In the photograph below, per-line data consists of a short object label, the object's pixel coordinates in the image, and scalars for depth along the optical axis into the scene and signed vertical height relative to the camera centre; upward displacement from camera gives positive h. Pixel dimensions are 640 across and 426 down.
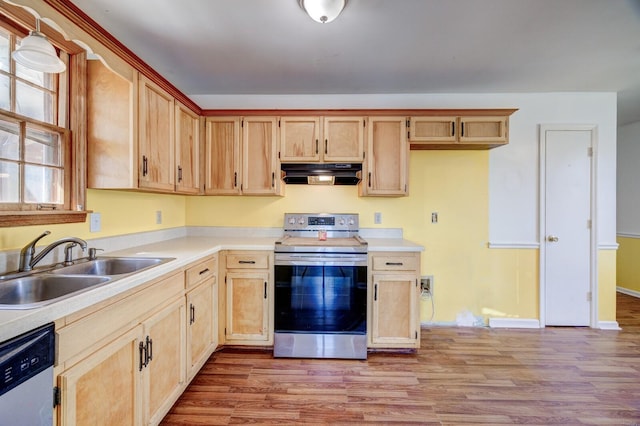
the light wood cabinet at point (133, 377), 1.08 -0.76
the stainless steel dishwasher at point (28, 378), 0.81 -0.51
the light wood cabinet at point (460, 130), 2.67 +0.79
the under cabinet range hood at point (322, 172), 2.71 +0.39
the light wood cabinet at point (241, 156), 2.73 +0.54
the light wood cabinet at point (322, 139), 2.70 +0.70
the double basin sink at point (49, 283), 1.29 -0.35
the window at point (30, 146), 1.40 +0.35
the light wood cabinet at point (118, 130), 1.77 +0.52
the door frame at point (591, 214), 2.95 -0.03
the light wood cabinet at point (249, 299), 2.46 -0.75
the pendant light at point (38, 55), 1.17 +0.66
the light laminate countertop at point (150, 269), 0.88 -0.31
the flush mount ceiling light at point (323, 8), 1.58 +1.16
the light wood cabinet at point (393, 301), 2.44 -0.75
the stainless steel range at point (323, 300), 2.38 -0.74
